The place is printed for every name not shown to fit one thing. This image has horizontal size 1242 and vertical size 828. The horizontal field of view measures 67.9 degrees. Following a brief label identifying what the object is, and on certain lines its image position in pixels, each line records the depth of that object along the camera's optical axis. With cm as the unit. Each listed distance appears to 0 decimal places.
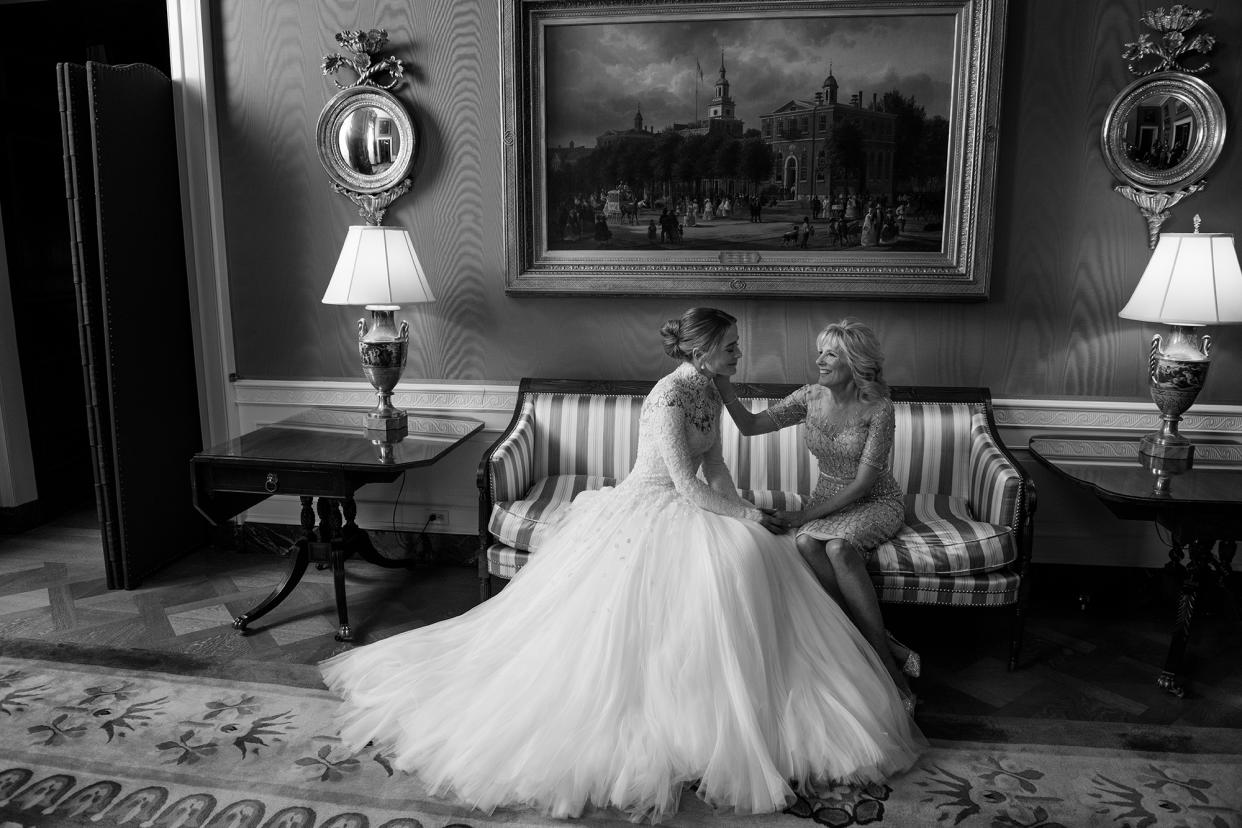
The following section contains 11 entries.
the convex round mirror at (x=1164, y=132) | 365
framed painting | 379
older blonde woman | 313
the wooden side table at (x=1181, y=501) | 307
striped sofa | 321
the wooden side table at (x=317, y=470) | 350
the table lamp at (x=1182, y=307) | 335
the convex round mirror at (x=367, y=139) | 411
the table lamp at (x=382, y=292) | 372
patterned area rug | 251
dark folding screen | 381
